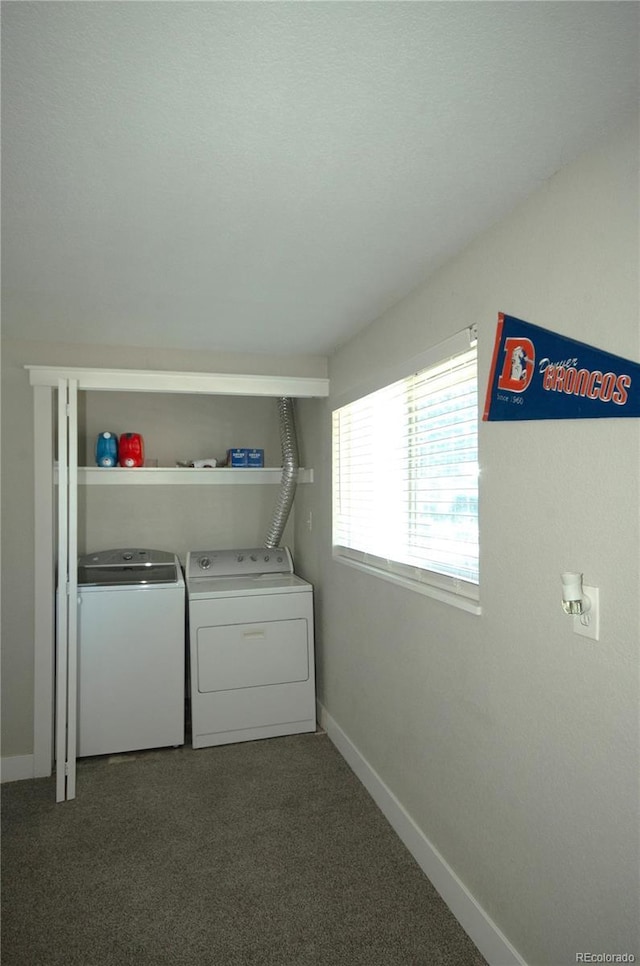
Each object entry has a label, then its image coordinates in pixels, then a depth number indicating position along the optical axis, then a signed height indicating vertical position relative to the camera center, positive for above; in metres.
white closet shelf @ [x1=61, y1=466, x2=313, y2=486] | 3.68 +0.12
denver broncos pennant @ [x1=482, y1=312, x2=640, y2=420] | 1.29 +0.29
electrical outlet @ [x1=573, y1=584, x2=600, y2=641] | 1.36 -0.30
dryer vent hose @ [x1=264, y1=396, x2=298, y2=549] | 3.83 +0.24
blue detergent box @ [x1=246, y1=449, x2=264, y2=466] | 3.95 +0.25
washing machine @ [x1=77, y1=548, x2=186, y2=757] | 3.19 -0.96
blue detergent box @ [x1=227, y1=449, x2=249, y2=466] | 3.90 +0.25
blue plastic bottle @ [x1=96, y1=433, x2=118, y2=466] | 3.59 +0.27
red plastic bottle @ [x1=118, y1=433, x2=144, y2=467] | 3.68 +0.29
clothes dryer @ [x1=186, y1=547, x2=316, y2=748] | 3.35 -1.00
